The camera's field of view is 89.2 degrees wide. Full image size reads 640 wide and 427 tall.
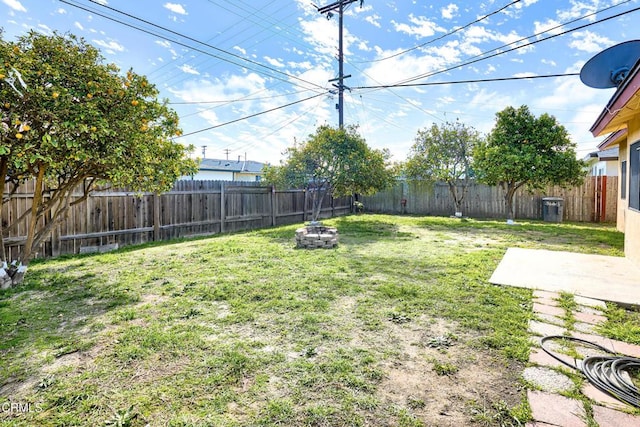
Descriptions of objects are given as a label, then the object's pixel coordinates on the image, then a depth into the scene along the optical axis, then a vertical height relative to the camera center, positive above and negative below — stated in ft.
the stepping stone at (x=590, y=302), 10.53 -3.27
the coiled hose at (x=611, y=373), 5.95 -3.45
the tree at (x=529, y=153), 31.43 +5.13
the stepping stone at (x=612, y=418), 5.21 -3.52
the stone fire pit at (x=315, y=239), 21.20 -2.45
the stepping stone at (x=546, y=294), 11.41 -3.26
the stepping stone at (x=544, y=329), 8.57 -3.39
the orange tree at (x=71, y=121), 10.93 +2.97
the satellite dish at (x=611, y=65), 15.49 +6.87
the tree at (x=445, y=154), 40.52 +6.31
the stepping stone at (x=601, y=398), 5.69 -3.51
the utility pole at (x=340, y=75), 46.68 +18.50
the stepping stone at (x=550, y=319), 9.23 -3.36
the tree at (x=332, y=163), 32.24 +3.98
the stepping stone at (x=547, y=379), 6.24 -3.52
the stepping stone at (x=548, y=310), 9.93 -3.33
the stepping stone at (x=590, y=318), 9.37 -3.36
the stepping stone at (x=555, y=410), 5.26 -3.53
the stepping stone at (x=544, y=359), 7.03 -3.47
